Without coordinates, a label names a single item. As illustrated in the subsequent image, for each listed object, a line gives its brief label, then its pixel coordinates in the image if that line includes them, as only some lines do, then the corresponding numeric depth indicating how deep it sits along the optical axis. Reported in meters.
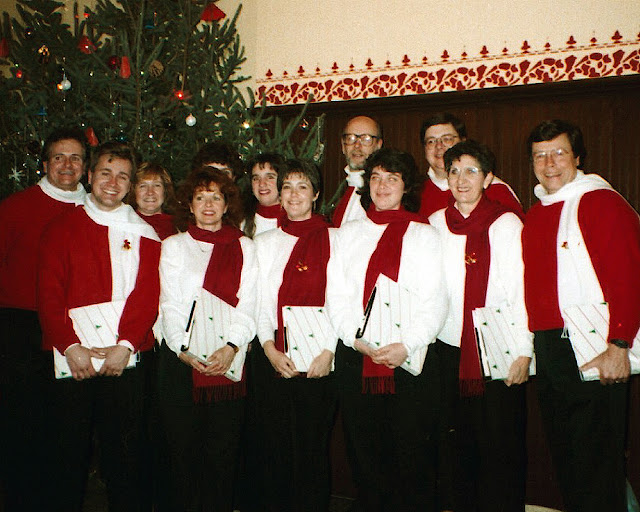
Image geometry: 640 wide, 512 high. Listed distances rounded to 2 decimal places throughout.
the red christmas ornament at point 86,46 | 3.47
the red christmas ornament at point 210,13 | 3.71
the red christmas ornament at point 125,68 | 3.35
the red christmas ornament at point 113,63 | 3.47
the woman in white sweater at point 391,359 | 2.46
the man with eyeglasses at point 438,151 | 3.17
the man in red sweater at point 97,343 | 2.52
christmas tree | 3.48
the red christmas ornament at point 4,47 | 3.72
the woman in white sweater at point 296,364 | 2.62
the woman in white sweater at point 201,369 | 2.56
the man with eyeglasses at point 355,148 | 3.35
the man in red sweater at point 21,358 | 2.80
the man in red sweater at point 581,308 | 2.36
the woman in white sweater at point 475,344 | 2.54
